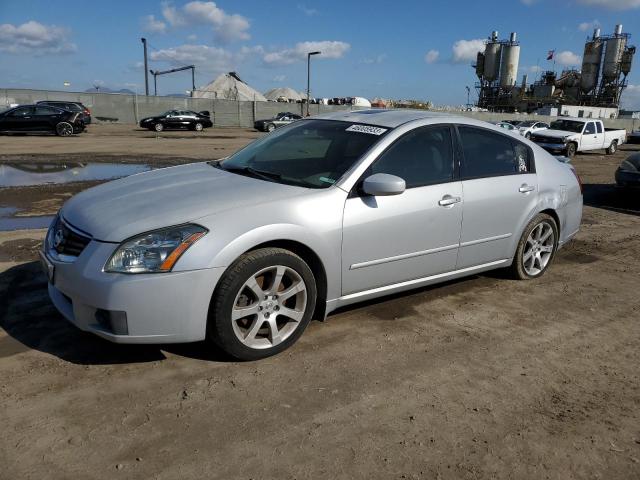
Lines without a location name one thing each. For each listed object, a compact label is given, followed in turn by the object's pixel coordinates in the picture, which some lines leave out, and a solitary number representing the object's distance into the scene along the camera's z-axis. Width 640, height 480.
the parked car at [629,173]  9.78
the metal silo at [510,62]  86.25
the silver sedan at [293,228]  3.01
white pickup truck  21.52
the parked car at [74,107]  25.83
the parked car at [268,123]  36.12
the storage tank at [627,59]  81.44
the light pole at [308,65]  48.47
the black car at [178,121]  31.73
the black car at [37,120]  23.16
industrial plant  82.31
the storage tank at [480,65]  90.81
